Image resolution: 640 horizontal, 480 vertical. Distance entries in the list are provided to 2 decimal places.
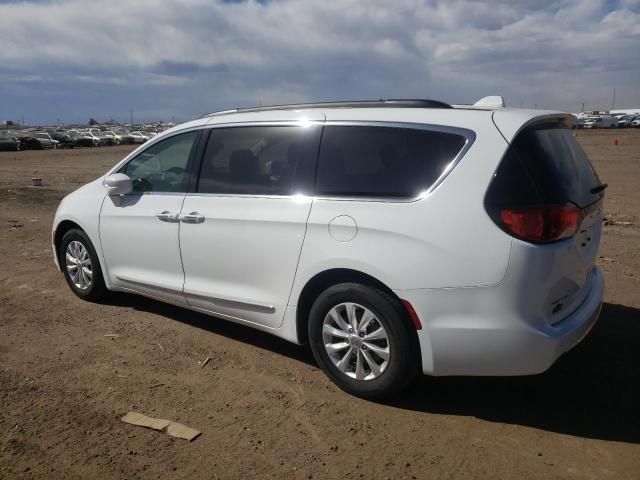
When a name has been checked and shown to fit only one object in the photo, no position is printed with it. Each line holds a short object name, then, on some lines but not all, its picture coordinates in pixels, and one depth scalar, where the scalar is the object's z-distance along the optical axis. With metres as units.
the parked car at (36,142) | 44.66
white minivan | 3.24
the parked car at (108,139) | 56.20
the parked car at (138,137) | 62.76
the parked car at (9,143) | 42.47
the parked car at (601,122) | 79.31
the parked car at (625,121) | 82.56
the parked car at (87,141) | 52.50
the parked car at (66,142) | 51.12
